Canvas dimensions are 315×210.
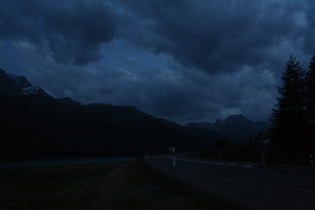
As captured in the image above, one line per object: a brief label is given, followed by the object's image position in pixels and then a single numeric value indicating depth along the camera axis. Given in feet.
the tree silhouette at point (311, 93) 125.59
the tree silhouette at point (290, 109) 128.47
